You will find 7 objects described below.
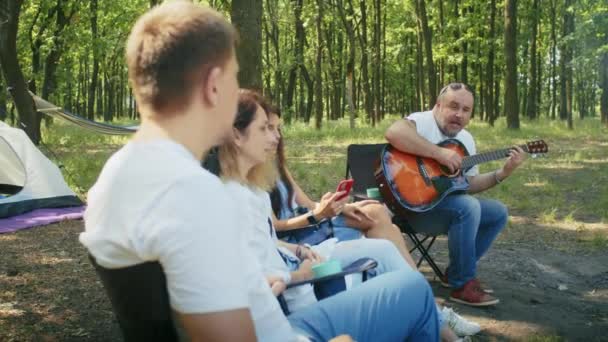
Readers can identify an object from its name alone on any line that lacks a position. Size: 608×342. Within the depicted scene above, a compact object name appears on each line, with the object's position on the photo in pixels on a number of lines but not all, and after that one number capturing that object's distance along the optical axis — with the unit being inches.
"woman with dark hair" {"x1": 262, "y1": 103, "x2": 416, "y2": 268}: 148.9
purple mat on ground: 264.1
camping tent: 295.3
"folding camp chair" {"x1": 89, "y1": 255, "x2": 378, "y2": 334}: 52.9
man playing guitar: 167.6
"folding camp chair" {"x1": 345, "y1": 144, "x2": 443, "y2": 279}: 187.8
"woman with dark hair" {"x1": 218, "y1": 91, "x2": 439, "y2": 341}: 82.0
